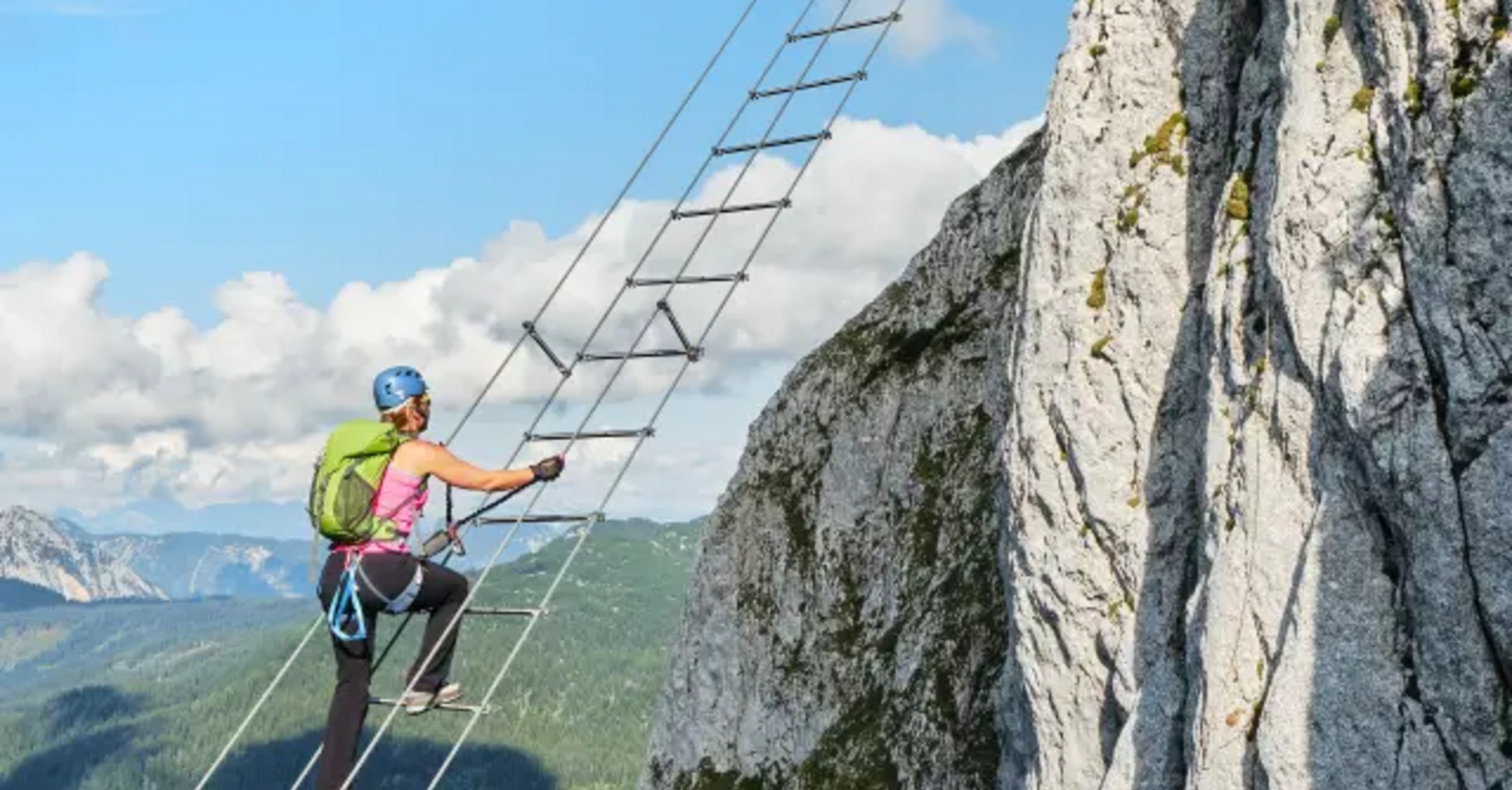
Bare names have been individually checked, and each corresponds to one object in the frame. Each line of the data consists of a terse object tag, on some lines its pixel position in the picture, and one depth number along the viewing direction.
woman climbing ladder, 13.41
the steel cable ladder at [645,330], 13.73
